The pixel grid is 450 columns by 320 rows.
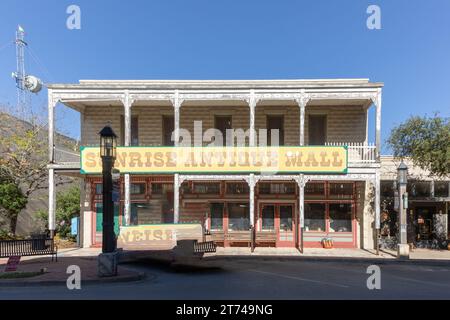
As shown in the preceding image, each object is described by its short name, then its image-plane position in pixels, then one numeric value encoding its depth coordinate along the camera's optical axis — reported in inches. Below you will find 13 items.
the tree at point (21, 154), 773.3
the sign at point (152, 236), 572.1
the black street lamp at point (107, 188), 421.1
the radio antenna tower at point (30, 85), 1012.5
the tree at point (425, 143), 614.9
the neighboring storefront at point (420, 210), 733.9
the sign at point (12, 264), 423.2
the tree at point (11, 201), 724.0
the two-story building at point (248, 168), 681.6
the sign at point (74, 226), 728.7
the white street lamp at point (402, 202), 610.9
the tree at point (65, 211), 821.2
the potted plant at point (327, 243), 717.3
